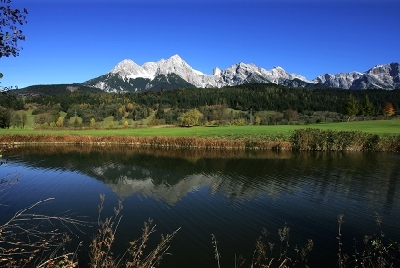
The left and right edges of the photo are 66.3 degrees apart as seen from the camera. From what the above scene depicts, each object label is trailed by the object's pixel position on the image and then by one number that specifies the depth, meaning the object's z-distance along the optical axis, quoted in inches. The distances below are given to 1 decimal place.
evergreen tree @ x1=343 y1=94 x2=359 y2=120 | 3973.9
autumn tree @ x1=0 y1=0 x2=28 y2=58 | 177.8
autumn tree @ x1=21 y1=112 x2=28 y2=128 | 3715.1
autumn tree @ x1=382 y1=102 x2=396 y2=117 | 4972.4
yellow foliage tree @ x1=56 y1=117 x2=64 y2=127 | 4020.7
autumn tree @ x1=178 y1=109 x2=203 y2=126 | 4180.6
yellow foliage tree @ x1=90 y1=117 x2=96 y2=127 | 3865.7
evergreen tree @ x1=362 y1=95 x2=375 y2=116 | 4323.3
